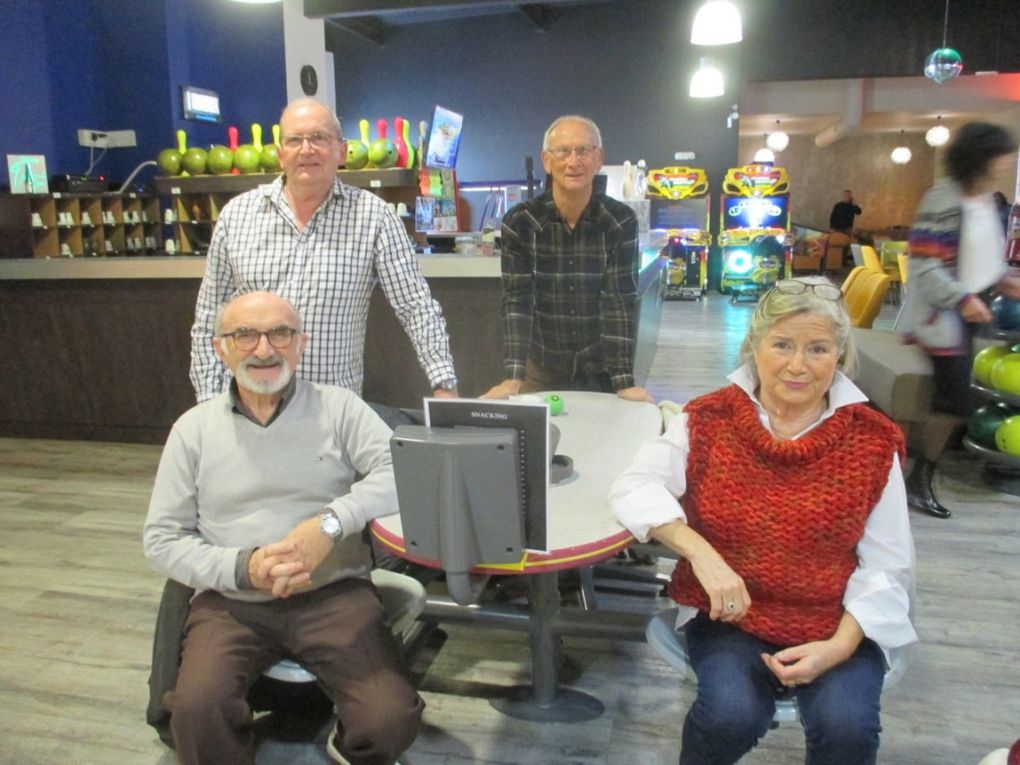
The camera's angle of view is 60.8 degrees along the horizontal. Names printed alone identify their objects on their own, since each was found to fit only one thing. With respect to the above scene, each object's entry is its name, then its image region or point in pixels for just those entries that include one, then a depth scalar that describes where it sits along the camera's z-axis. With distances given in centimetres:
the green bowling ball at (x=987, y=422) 429
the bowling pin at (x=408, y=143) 674
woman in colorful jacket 346
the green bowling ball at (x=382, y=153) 653
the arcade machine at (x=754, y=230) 1149
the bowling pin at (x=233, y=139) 707
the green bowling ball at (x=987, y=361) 429
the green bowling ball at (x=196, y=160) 724
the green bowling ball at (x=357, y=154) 654
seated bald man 185
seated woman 166
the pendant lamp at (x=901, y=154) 1862
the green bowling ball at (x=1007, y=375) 410
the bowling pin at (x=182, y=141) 735
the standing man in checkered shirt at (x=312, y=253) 249
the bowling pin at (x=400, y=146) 676
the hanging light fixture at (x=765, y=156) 1704
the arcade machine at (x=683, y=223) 1204
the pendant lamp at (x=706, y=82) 1065
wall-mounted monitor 885
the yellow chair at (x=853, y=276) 564
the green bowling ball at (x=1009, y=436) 412
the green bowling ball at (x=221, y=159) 707
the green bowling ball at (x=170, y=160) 728
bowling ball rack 414
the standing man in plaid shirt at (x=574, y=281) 297
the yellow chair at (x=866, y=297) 514
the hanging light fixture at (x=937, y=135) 1636
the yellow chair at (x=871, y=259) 616
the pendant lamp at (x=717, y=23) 687
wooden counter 488
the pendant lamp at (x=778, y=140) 1731
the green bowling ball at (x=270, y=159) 686
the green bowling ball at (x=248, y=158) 681
